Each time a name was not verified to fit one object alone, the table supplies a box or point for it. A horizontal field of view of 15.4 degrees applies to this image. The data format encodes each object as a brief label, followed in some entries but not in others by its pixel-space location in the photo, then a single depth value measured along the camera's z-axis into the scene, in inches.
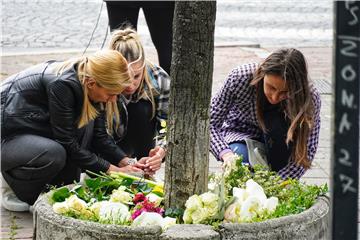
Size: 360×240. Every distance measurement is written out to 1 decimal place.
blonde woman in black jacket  260.6
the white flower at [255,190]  208.2
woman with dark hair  262.5
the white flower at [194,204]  198.5
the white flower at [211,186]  213.5
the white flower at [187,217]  198.9
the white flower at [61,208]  203.7
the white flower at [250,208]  201.1
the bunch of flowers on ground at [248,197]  199.2
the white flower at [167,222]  194.0
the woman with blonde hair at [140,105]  280.8
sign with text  100.3
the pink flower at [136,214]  202.9
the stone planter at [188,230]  185.9
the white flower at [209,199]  199.6
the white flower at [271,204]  205.5
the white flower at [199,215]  197.1
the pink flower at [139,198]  217.4
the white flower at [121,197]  212.3
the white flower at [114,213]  197.7
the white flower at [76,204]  203.7
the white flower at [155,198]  215.2
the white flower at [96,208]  203.9
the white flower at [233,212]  201.3
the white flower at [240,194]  206.1
